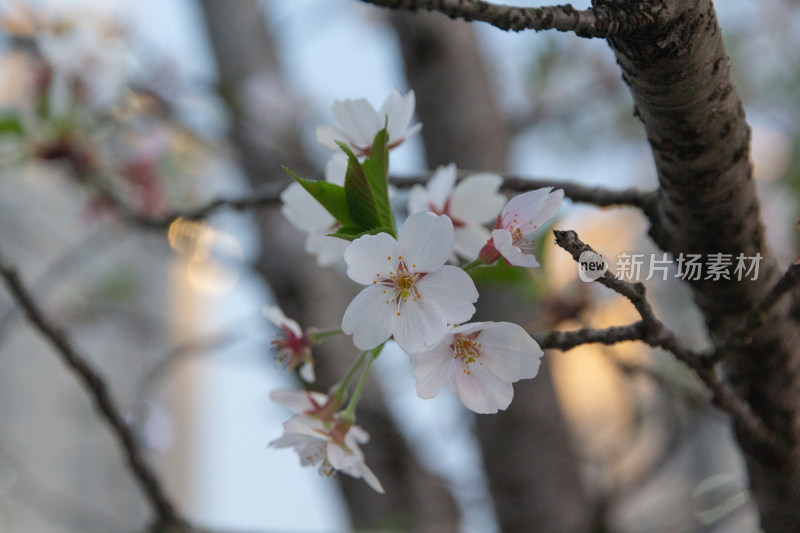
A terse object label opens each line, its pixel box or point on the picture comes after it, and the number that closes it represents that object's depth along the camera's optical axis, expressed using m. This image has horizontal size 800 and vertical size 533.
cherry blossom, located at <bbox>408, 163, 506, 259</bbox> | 1.08
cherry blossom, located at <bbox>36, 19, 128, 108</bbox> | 1.98
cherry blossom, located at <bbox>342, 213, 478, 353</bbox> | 1.02
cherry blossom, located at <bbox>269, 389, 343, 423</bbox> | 1.05
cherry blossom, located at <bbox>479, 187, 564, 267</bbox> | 1.02
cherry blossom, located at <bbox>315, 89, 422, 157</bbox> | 1.05
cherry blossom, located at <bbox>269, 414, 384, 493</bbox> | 1.04
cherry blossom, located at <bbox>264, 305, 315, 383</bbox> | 1.06
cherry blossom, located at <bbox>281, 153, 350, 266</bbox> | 1.06
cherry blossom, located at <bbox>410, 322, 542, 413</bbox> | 1.03
